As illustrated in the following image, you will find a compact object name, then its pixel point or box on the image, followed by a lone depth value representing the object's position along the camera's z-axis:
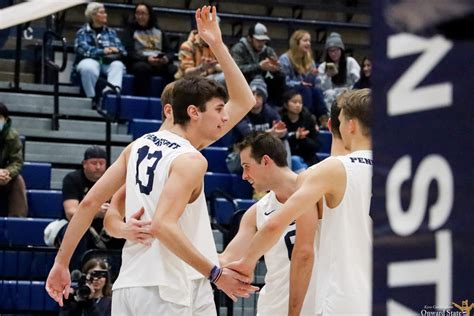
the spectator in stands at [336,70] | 13.50
